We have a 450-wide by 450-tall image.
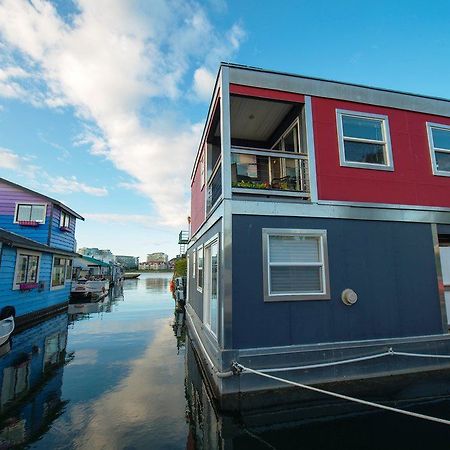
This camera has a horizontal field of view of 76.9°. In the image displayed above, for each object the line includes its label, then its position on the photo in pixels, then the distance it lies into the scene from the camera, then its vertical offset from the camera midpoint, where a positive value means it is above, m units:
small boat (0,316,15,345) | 8.23 -1.60
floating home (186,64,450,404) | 5.41 +0.70
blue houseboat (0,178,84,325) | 10.84 +0.98
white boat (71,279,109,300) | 20.39 -1.08
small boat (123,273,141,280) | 57.41 -0.66
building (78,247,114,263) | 52.69 +5.09
